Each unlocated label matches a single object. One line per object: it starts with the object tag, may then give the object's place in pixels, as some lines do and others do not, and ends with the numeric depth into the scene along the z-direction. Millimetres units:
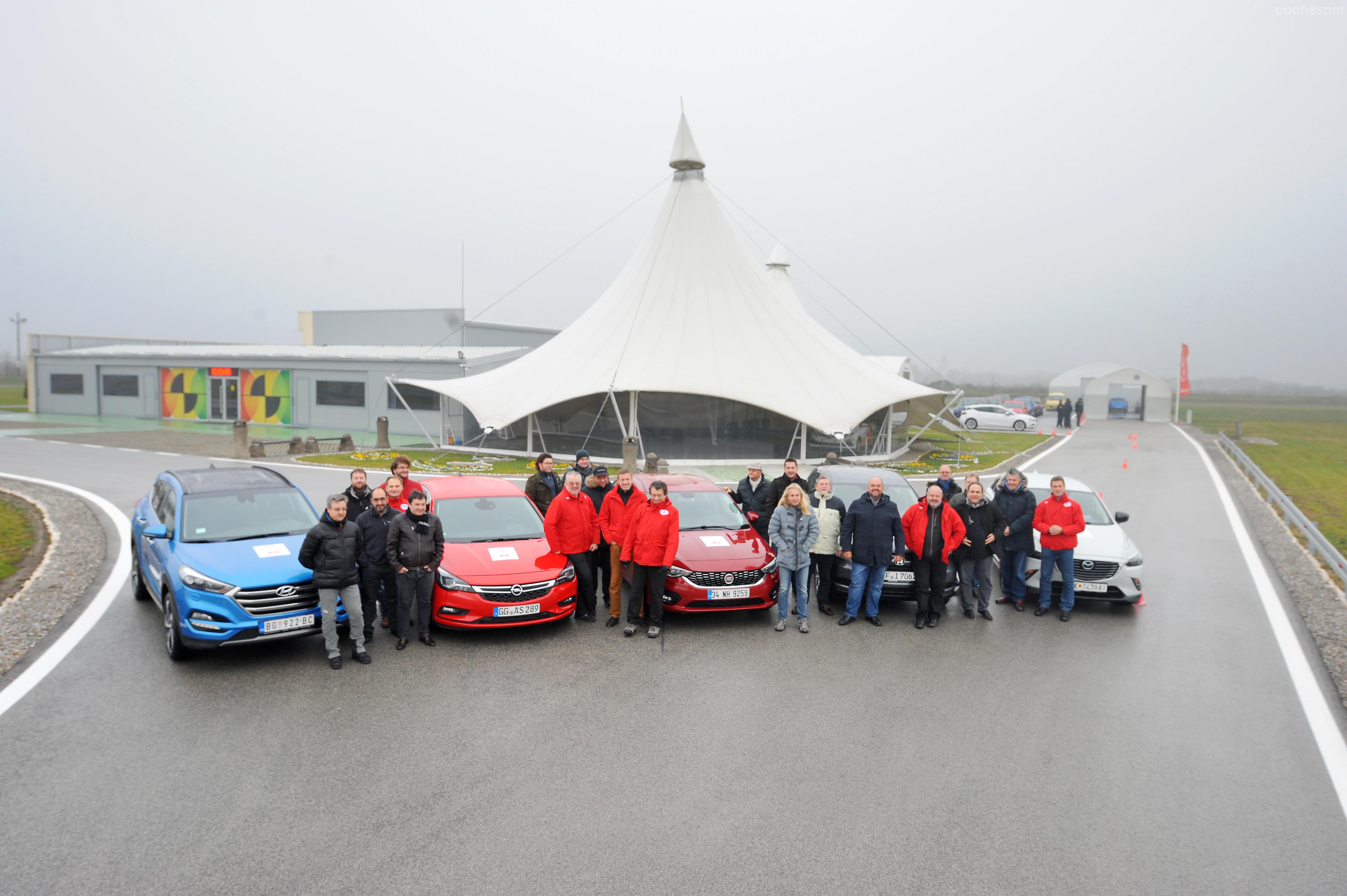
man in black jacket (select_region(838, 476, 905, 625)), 8961
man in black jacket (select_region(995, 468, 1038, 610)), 9617
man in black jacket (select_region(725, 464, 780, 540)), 10492
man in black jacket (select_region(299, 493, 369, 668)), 7262
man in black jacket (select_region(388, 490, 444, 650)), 7852
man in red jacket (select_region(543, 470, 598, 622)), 8828
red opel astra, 8125
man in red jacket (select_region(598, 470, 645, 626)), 8945
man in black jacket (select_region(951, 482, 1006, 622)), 9398
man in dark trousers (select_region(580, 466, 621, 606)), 9664
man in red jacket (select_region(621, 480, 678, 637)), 8453
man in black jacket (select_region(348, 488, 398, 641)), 7875
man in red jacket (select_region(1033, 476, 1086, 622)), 9375
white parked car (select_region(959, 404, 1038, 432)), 43500
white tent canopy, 23547
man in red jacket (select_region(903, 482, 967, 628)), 9070
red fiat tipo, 8844
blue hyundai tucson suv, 7051
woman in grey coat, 8797
